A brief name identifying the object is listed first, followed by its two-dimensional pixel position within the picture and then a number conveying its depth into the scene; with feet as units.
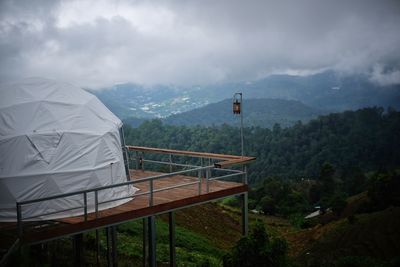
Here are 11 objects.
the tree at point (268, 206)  187.62
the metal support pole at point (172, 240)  44.69
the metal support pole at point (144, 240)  50.60
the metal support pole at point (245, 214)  48.42
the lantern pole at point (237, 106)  48.48
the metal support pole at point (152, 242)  40.93
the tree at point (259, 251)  38.06
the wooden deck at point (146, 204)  33.73
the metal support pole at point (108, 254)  50.28
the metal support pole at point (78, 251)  44.01
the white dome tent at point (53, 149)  37.76
